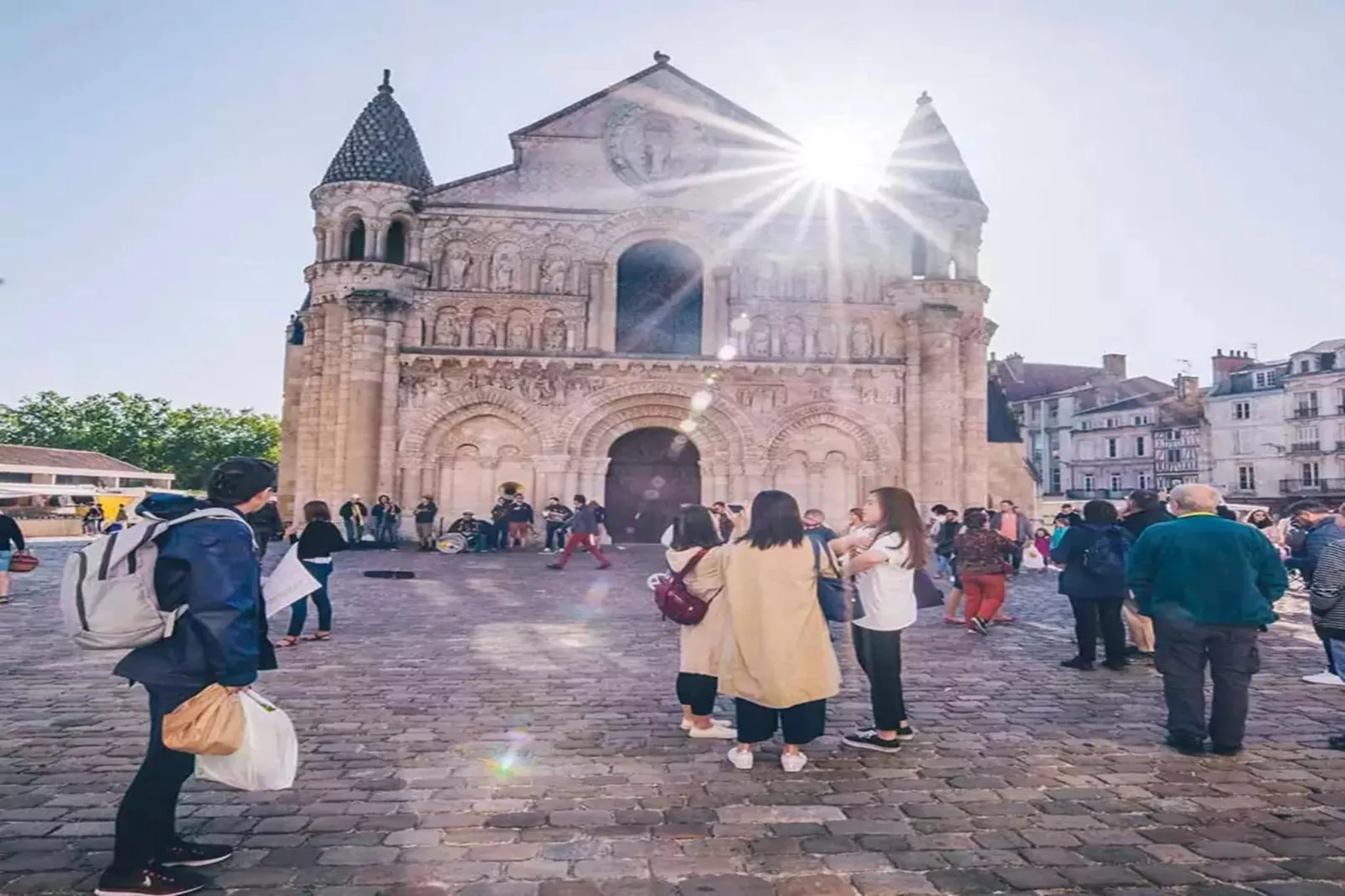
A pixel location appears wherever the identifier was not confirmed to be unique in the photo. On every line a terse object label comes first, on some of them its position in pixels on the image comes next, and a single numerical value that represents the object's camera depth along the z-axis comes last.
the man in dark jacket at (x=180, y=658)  3.21
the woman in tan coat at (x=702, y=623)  5.25
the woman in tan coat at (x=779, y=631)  4.62
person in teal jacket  5.11
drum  20.38
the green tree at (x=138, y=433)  69.12
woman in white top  5.11
